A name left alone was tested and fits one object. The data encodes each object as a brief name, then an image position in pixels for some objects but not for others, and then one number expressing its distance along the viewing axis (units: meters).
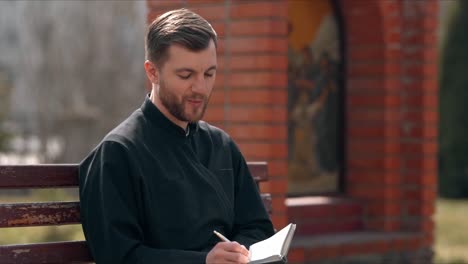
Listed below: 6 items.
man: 4.09
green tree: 24.44
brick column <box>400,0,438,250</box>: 9.27
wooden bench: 4.49
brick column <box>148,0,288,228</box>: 7.93
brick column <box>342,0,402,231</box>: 9.14
